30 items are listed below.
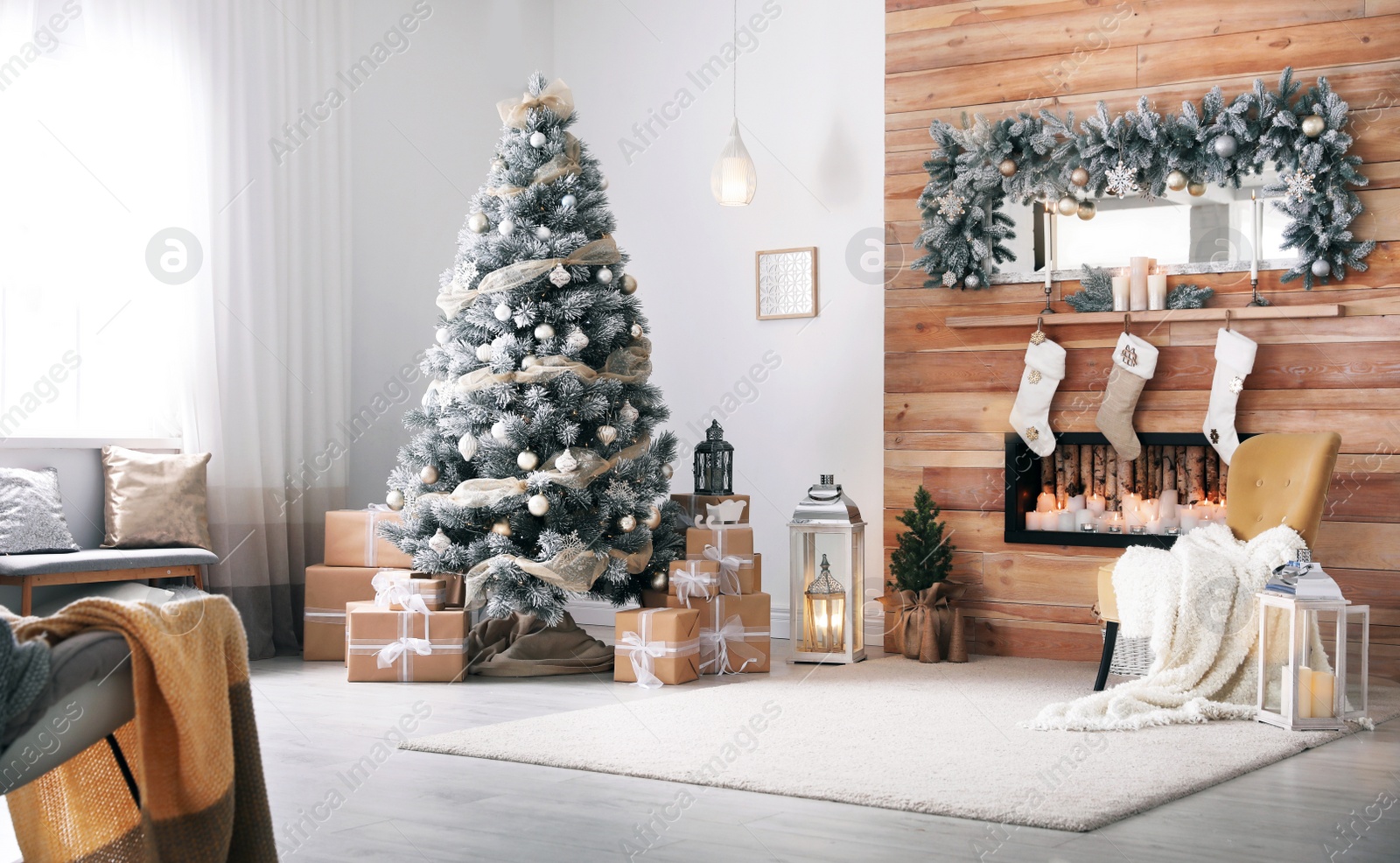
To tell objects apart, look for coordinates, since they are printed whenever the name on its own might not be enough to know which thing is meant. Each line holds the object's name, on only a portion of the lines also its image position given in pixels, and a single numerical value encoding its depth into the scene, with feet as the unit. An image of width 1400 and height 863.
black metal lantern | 15.24
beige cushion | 12.97
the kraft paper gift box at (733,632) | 13.82
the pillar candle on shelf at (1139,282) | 14.70
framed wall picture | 17.21
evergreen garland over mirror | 13.71
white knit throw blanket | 11.68
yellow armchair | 12.28
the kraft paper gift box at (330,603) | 14.10
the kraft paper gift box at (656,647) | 13.06
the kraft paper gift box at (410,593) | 13.19
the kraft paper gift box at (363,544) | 14.30
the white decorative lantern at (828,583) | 14.56
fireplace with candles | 14.65
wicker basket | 13.89
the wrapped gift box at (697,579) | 13.65
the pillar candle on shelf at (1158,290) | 14.62
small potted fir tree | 14.93
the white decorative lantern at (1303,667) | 10.85
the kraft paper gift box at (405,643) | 13.00
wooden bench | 11.38
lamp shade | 16.63
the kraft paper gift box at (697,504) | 14.82
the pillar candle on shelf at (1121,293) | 14.82
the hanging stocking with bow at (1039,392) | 15.15
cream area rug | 8.41
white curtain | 14.25
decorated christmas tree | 13.32
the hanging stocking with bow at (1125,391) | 14.62
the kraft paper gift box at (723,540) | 13.93
